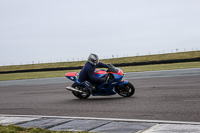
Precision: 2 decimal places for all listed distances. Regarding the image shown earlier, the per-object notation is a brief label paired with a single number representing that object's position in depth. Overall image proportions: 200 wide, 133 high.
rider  9.97
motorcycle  9.84
